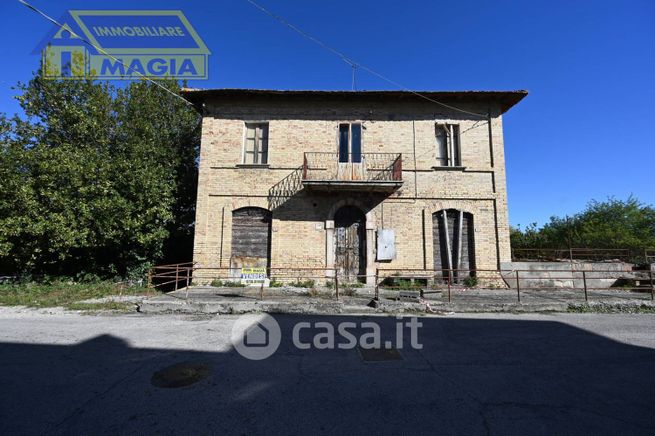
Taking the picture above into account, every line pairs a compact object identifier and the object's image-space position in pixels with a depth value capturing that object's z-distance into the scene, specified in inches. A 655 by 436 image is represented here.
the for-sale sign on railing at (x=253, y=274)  344.8
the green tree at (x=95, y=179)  403.5
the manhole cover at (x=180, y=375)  146.2
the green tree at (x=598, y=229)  712.4
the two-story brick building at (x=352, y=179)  459.5
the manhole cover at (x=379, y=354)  181.2
